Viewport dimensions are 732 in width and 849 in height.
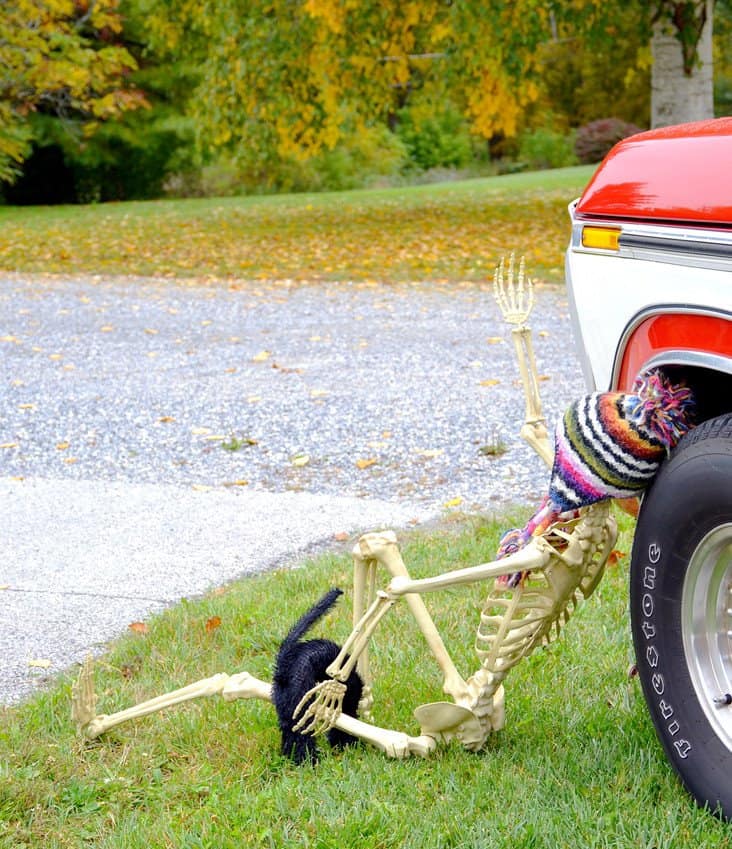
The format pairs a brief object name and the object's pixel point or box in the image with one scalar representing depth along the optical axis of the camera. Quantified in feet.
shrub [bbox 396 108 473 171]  122.21
